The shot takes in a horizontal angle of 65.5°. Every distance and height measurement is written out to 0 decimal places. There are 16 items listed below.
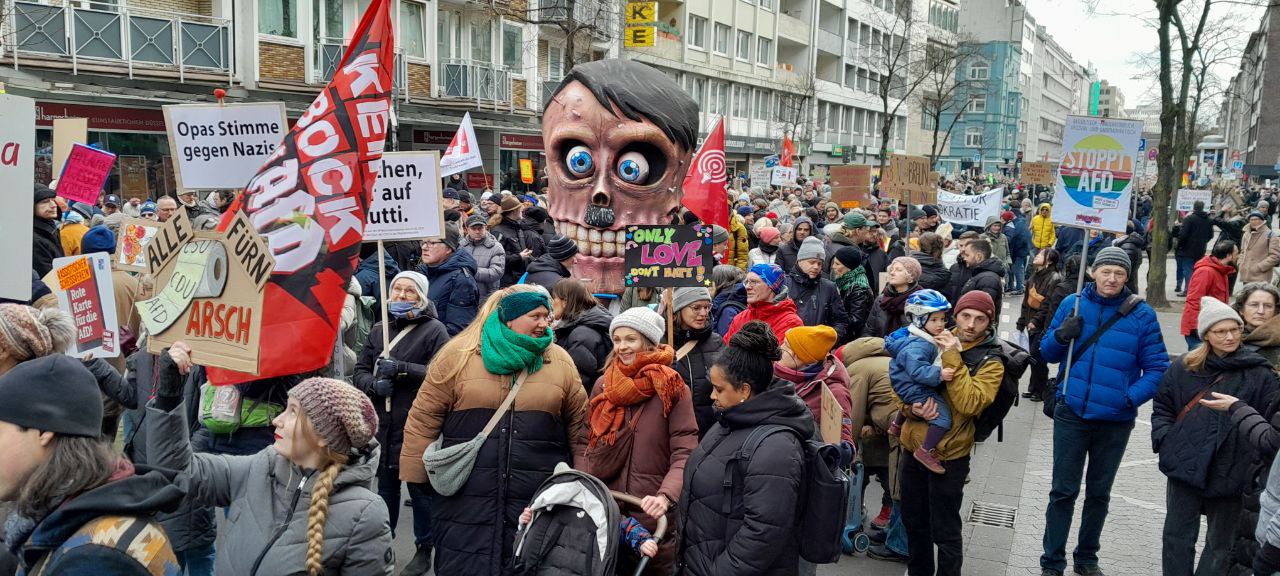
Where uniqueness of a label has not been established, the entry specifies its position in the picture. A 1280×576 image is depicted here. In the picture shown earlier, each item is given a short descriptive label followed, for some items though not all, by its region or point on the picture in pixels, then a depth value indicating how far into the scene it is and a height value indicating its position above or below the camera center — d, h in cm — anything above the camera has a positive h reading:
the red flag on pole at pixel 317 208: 442 -20
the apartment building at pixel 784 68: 4212 +529
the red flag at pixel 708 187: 1014 -11
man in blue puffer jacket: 560 -115
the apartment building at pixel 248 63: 1898 +219
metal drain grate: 672 -225
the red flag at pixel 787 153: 2525 +67
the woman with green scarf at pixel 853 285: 839 -88
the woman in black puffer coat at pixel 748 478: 361 -111
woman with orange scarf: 440 -112
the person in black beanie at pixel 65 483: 240 -81
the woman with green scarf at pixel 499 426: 434 -111
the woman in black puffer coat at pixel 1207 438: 494 -124
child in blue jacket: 510 -93
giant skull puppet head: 941 +16
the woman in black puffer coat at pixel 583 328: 536 -86
